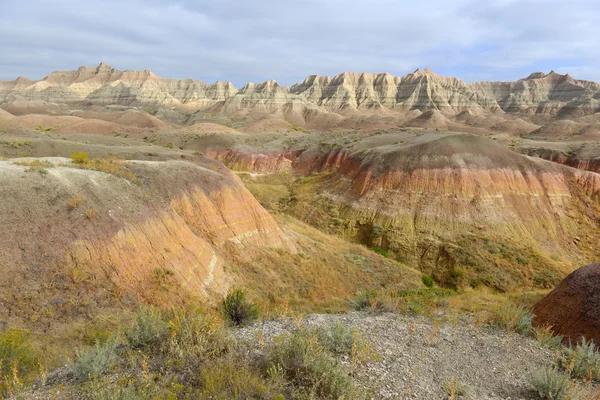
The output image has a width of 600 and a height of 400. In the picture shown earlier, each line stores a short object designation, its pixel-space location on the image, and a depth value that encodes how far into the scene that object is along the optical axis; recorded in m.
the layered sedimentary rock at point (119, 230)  11.08
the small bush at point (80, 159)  18.20
